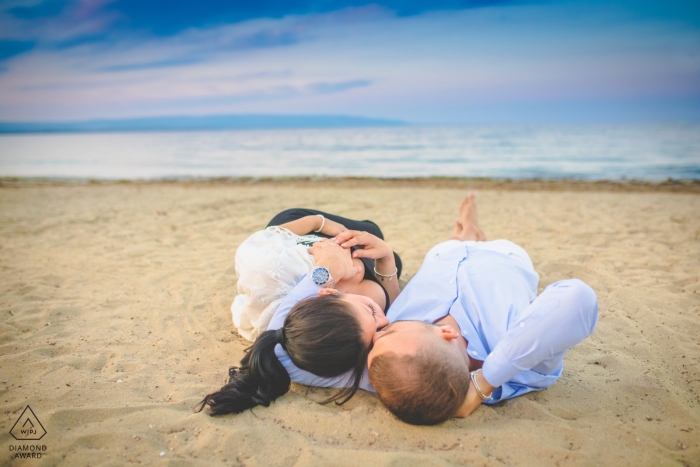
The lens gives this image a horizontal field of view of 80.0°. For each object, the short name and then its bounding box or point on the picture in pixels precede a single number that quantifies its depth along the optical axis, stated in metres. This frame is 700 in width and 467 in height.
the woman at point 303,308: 2.22
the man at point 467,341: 2.02
